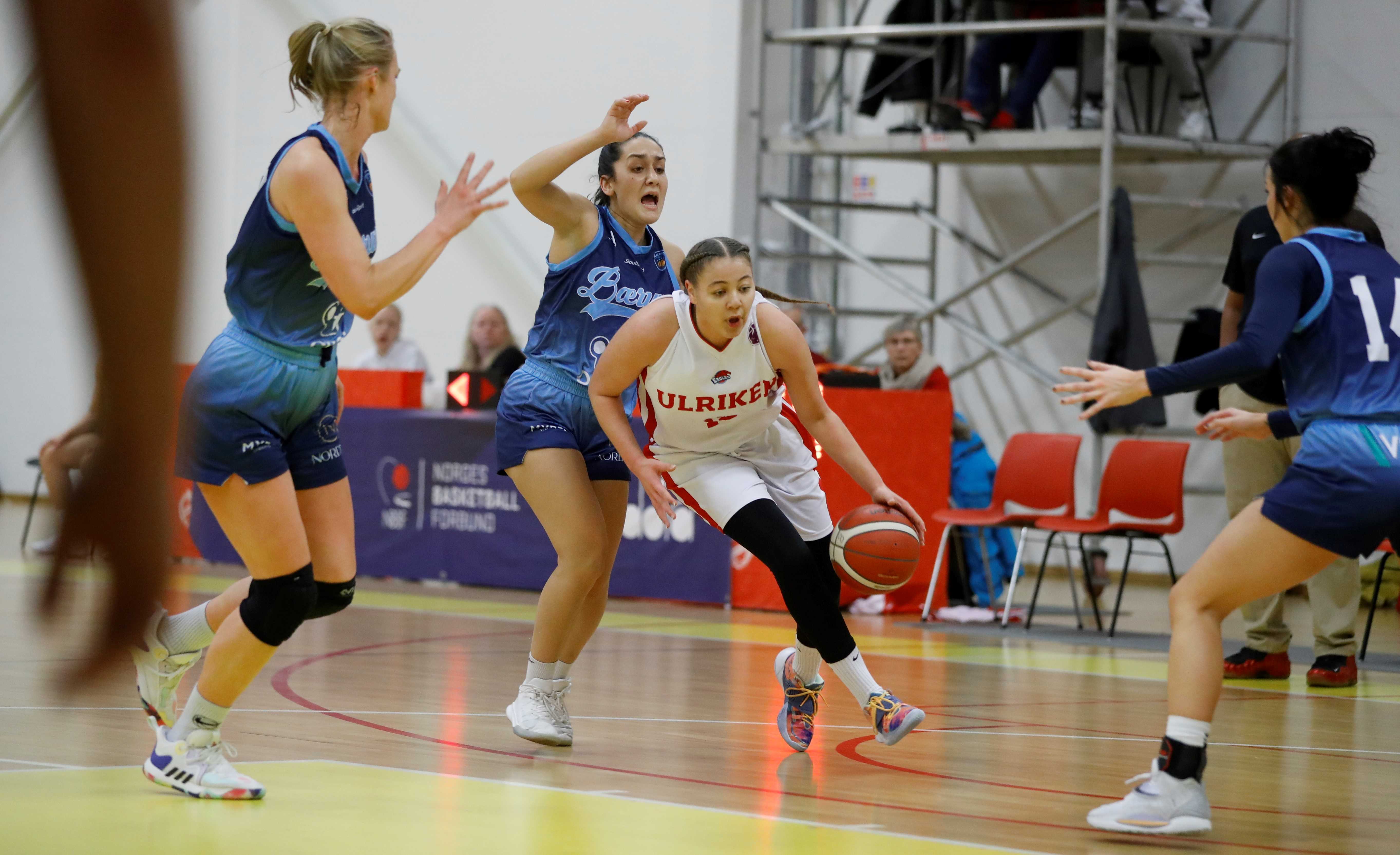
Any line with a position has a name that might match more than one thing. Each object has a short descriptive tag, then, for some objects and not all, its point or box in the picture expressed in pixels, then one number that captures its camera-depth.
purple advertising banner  20.02
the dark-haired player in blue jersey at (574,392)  9.62
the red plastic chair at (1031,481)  18.20
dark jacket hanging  19.97
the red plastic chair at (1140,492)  17.33
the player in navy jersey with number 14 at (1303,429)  7.27
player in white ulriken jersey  9.34
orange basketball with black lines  9.43
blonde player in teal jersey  6.92
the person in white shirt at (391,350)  25.52
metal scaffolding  23.02
